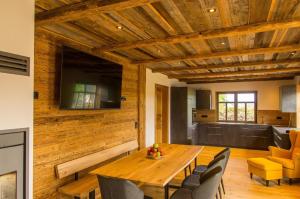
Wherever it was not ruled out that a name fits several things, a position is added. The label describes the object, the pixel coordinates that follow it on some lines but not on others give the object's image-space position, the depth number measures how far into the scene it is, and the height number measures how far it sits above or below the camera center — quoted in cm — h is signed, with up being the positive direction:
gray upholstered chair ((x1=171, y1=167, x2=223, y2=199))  214 -82
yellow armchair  396 -104
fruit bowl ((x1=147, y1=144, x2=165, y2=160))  312 -74
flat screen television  283 +30
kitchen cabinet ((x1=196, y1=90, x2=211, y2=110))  789 +13
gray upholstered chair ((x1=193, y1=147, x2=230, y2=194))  313 -107
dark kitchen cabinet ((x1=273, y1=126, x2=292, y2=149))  496 -83
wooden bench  272 -96
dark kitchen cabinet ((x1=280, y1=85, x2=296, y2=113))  618 +14
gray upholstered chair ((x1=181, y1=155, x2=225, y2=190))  272 -106
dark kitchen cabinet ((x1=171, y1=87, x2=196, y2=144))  713 -41
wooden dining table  227 -78
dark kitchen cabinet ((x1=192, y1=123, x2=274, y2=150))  691 -107
